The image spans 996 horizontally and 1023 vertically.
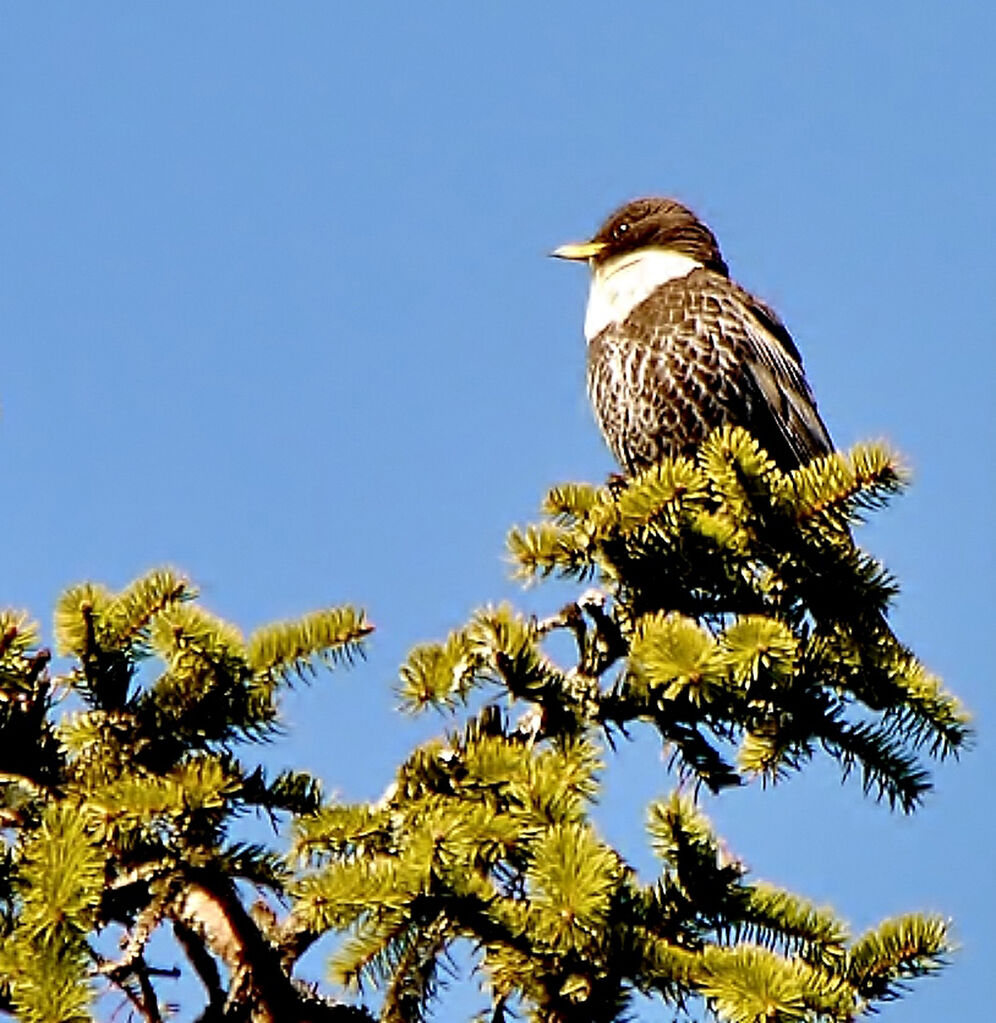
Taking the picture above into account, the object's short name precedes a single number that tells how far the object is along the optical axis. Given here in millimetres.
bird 10867
